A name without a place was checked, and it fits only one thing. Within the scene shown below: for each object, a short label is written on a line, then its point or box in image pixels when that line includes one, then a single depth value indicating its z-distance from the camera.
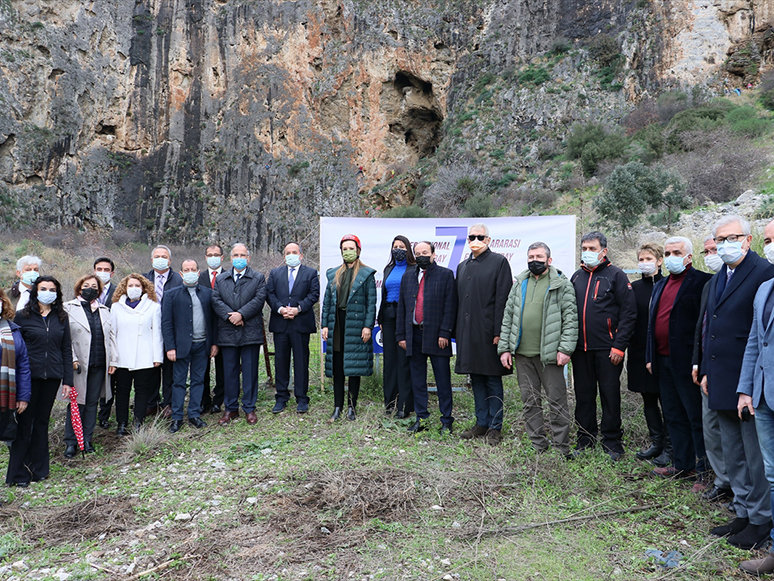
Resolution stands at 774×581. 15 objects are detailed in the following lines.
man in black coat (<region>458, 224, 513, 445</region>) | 5.05
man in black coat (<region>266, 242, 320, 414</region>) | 6.14
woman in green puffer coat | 5.84
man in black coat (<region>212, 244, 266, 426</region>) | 5.93
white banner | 6.41
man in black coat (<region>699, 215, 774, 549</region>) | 3.24
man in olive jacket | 4.63
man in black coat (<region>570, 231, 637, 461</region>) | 4.61
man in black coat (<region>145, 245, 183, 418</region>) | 6.11
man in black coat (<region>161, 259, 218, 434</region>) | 5.73
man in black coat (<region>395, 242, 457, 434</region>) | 5.37
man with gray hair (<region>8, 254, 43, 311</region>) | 5.14
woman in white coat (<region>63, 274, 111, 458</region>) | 5.12
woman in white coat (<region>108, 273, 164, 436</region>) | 5.53
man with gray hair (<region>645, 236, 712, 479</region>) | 4.12
